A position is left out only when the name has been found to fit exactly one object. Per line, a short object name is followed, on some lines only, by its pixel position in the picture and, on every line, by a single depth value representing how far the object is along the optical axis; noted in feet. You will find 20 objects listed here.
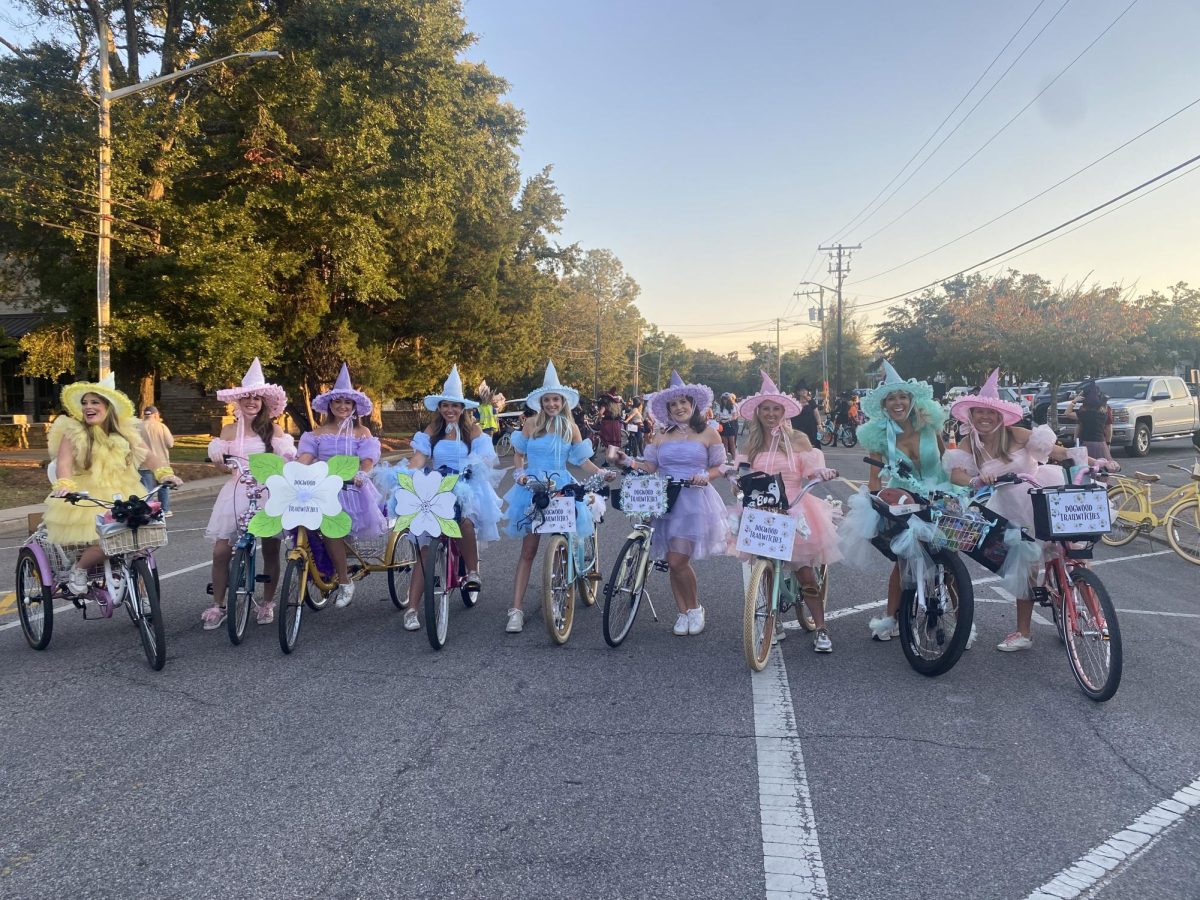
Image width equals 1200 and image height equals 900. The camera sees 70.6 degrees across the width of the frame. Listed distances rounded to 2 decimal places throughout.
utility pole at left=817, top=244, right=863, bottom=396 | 187.62
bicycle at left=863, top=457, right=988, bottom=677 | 16.84
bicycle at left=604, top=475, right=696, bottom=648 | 19.20
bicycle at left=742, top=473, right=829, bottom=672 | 16.81
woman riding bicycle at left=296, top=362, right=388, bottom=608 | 21.83
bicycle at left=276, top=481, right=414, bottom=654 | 18.74
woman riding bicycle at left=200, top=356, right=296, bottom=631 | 20.70
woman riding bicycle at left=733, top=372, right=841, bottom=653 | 18.83
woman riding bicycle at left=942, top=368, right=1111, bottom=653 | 18.34
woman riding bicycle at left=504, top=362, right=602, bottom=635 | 20.49
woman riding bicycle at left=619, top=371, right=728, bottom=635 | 19.99
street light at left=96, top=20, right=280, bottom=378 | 50.74
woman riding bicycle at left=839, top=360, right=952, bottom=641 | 18.54
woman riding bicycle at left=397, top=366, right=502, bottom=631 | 21.02
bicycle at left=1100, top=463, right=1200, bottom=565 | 31.04
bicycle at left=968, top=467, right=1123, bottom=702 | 15.37
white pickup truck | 69.21
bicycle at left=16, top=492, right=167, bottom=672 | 17.62
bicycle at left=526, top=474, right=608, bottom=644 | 18.88
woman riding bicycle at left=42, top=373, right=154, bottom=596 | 18.20
